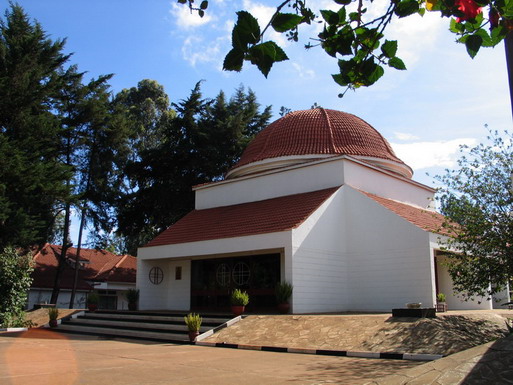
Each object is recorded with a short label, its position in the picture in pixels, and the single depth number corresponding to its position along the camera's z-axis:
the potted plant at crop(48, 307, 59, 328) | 17.91
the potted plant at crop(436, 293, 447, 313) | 15.25
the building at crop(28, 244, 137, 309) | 31.75
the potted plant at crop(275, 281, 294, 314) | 15.25
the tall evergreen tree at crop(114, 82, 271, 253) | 29.52
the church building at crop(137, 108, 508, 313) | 16.12
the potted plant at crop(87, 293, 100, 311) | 19.95
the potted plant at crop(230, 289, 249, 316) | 14.98
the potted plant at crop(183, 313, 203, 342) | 12.90
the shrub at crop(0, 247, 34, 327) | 17.03
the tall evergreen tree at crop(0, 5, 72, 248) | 20.64
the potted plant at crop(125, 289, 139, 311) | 20.20
